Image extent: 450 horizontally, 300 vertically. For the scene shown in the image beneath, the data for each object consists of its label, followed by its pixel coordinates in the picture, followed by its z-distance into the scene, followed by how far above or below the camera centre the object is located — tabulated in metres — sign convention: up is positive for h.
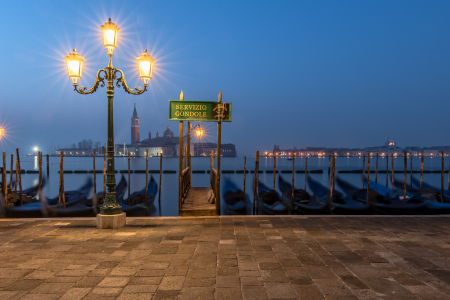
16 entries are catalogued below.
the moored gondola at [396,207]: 11.39 -2.21
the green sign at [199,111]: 7.13 +0.96
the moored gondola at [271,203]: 12.67 -2.42
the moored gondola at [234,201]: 12.90 -2.41
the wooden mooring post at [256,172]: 12.68 -1.00
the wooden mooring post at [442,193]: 12.88 -1.84
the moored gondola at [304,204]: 11.95 -2.29
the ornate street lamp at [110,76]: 5.93 +1.57
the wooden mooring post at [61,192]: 12.37 -1.80
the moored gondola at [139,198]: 13.73 -2.34
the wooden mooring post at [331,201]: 11.80 -2.03
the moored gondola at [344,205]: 11.91 -2.32
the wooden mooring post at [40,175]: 13.49 -1.18
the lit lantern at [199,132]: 18.16 +1.13
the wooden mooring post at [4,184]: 11.30 -1.33
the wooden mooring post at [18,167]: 12.74 -0.80
